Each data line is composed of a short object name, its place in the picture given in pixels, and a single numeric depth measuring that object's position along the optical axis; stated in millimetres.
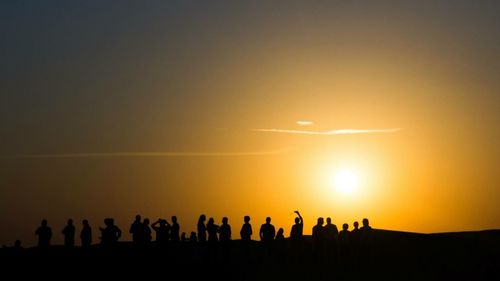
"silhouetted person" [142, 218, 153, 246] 30312
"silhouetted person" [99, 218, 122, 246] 30281
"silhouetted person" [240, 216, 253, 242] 30328
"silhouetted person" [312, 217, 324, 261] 31275
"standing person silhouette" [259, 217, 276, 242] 30766
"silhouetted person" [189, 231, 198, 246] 31877
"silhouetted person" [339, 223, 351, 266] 31959
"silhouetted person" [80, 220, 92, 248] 30859
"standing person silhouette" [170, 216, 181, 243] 31156
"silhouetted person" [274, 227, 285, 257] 31834
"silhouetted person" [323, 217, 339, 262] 31328
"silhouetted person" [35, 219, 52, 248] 30984
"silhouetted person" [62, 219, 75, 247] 31094
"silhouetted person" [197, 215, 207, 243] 30234
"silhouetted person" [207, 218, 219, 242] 30234
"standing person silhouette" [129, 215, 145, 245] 30234
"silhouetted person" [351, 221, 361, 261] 31953
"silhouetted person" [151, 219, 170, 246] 30656
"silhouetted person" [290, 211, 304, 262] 31031
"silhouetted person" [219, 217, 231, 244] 30344
